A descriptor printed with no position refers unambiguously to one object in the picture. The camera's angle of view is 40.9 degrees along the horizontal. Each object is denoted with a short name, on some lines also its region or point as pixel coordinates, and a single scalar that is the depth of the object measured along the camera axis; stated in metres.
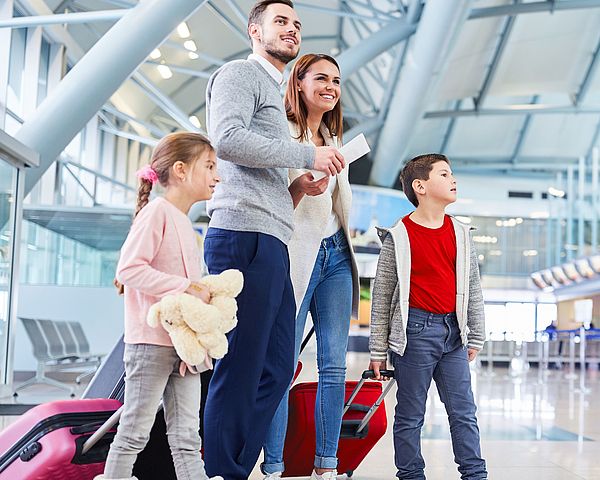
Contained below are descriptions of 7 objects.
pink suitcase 2.52
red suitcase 3.40
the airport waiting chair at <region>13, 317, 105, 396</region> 9.26
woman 3.18
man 2.60
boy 3.35
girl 2.42
